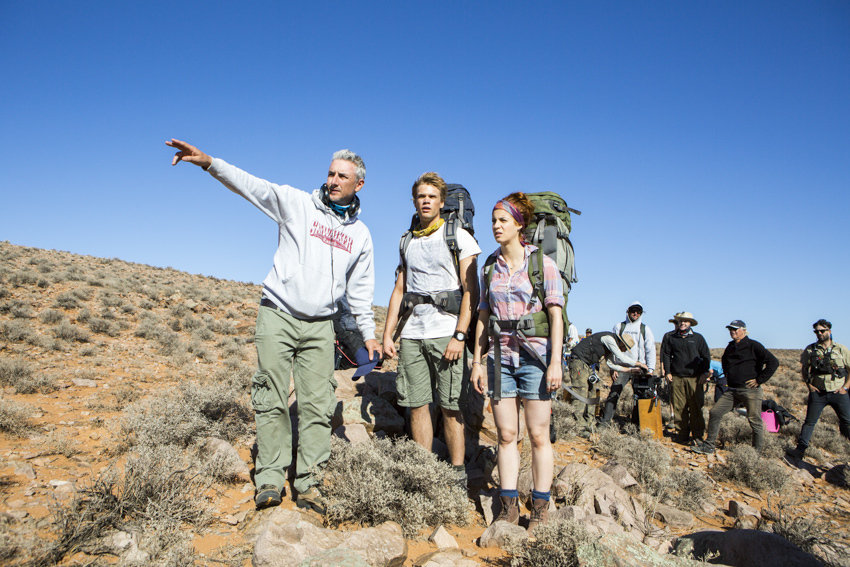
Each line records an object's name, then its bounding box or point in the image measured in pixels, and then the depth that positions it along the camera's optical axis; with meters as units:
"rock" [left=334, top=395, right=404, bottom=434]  5.01
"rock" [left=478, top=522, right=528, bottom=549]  3.02
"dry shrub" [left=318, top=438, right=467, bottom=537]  3.14
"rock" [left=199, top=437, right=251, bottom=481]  3.54
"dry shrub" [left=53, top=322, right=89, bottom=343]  8.55
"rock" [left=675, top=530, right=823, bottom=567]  2.65
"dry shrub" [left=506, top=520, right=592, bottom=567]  2.53
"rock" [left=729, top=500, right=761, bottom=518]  4.64
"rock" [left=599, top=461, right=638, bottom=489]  4.66
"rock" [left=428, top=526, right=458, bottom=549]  3.00
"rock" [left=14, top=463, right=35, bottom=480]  3.22
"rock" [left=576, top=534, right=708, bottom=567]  2.34
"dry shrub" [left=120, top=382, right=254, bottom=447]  3.99
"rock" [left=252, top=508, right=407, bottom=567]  2.42
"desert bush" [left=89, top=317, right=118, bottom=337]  9.67
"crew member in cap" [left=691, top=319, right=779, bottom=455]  7.01
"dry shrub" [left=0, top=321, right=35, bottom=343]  7.95
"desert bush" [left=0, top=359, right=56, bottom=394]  5.53
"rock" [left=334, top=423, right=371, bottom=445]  4.48
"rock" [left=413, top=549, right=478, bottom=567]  2.65
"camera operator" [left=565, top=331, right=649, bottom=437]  7.78
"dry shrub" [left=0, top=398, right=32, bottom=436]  4.07
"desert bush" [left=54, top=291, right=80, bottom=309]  11.02
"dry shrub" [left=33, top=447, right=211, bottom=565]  2.44
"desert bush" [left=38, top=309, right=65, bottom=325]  9.51
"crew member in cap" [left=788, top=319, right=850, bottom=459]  7.10
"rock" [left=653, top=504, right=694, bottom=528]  4.26
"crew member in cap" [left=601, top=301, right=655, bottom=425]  7.79
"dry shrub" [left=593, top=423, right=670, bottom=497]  5.02
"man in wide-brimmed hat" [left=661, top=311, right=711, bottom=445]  7.50
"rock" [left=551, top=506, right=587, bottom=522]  3.33
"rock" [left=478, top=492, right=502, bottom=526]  3.53
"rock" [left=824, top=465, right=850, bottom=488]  6.31
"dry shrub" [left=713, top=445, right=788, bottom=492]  5.76
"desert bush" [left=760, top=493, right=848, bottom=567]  3.32
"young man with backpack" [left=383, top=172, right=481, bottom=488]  3.71
